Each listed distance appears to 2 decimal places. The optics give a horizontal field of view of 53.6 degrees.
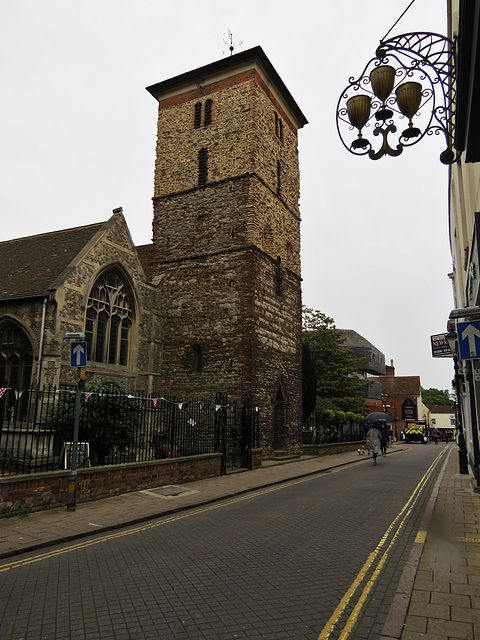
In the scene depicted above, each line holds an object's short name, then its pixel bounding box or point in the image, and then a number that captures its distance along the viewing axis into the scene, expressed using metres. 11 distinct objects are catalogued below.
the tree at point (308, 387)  29.53
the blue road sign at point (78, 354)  10.35
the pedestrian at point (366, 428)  33.77
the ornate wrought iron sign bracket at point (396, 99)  6.04
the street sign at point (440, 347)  22.71
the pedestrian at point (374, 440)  20.85
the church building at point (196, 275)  17.42
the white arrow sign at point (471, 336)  6.08
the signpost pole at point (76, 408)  9.66
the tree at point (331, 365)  36.97
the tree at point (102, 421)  12.84
